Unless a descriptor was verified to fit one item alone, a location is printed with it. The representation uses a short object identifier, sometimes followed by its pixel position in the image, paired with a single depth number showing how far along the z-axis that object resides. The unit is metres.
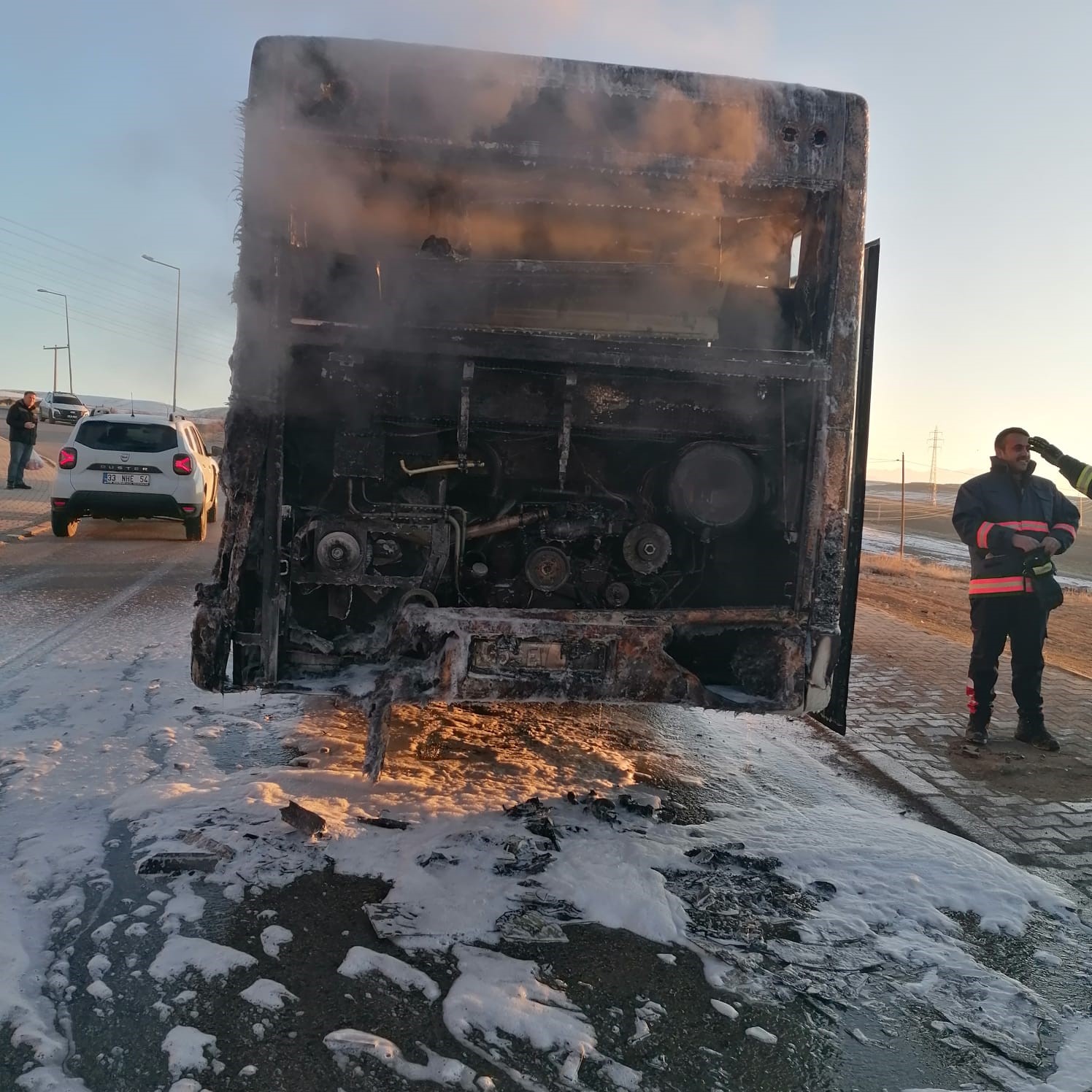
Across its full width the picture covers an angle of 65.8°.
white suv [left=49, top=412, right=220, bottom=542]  11.17
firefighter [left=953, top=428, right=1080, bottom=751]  5.36
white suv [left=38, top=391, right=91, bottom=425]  42.38
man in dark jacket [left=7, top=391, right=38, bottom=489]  15.48
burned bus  3.48
